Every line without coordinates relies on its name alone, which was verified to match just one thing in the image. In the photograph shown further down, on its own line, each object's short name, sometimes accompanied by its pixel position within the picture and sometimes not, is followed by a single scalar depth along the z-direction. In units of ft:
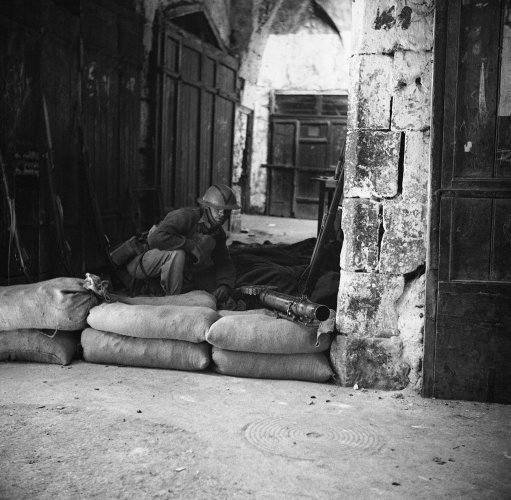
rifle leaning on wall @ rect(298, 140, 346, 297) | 17.63
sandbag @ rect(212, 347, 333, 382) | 13.73
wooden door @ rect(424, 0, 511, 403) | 12.18
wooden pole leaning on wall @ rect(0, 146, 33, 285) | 16.87
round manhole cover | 10.19
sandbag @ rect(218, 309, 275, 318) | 14.62
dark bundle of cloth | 19.03
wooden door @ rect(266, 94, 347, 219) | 51.46
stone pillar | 12.82
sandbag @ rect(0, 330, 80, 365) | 14.28
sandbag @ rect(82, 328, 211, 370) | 13.93
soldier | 17.88
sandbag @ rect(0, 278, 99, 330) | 14.23
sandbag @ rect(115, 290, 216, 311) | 15.47
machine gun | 13.47
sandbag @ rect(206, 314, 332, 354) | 13.56
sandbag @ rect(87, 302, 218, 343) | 13.79
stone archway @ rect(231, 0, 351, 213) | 47.96
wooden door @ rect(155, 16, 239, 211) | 27.12
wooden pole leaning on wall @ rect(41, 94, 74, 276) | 18.80
